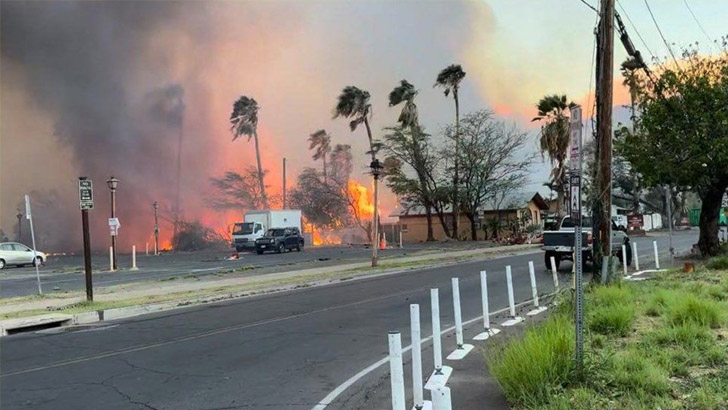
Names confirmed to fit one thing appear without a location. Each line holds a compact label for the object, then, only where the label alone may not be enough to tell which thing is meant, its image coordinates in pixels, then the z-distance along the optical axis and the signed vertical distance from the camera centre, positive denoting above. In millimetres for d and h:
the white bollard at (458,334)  7437 -1452
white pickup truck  17844 -789
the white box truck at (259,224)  40500 +906
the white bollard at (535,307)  10075 -1612
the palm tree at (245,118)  66000 +13948
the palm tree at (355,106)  51450 +11400
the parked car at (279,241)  38344 -387
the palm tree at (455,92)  45688 +11316
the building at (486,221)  48094 +330
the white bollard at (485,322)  8398 -1513
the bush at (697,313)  7622 -1393
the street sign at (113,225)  26122 +888
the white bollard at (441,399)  3906 -1186
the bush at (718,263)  15469 -1456
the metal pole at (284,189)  62500 +5062
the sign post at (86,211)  13758 +857
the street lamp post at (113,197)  27034 +2266
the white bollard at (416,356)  4762 -1092
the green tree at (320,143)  72569 +11557
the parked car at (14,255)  31662 -269
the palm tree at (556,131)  39031 +6336
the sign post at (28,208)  14953 +1082
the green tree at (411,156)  46750 +5931
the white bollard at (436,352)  5349 -1289
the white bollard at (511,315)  9178 -1580
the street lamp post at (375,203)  22141 +1077
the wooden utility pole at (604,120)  12742 +2195
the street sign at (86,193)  14008 +1318
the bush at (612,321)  7508 -1416
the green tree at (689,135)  16953 +2455
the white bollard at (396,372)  4012 -1030
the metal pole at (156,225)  46575 +1362
